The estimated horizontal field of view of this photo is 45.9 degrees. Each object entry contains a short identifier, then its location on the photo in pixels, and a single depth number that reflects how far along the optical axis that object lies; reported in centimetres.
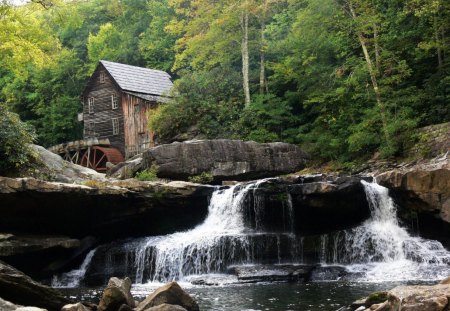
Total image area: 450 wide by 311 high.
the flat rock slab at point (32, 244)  1528
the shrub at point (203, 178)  2267
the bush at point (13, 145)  1867
